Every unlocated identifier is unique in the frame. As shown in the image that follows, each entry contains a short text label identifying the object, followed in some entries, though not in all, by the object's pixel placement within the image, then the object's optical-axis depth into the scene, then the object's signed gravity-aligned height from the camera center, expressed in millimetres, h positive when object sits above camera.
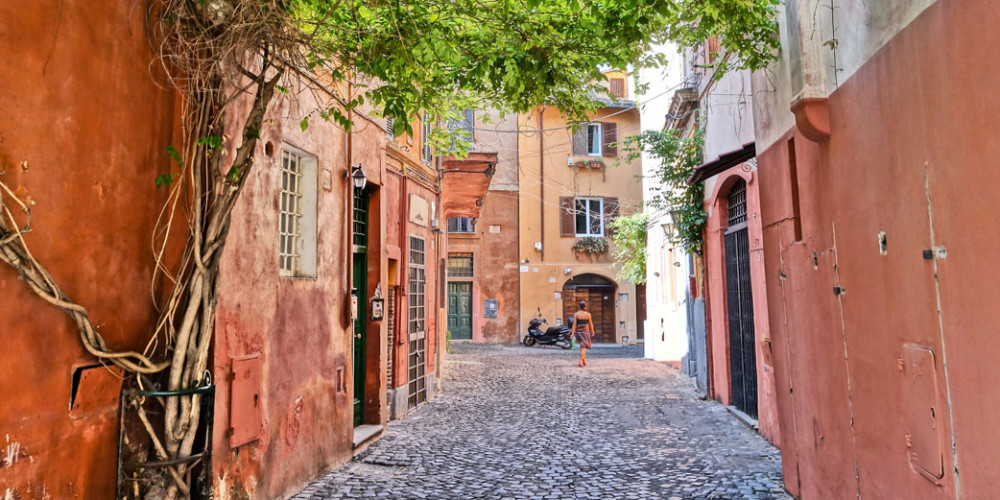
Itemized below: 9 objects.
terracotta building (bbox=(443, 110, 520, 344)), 25031 +1944
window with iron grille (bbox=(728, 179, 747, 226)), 8914 +1476
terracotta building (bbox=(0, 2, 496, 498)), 3178 +338
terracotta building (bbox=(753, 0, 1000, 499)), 2676 +321
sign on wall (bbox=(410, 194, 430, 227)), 10414 +1717
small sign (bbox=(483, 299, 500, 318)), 25062 +167
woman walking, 15984 -484
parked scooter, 23109 -938
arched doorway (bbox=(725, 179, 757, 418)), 8742 -4
